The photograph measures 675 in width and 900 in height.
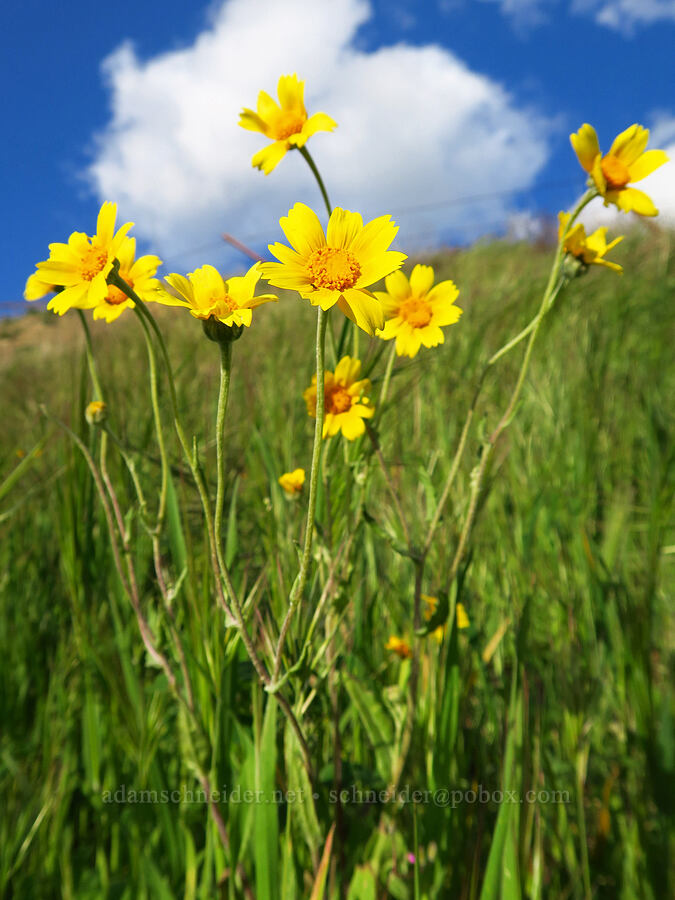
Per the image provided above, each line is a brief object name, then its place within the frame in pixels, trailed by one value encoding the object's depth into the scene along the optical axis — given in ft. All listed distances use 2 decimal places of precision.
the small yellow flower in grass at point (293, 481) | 0.83
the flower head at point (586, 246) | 0.79
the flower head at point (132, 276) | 0.71
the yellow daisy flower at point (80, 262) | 0.64
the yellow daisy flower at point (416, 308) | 0.81
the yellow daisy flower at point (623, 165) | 0.76
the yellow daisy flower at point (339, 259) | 0.54
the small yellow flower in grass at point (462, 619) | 0.92
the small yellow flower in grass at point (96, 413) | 0.79
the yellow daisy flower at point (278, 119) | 0.85
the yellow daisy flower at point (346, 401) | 0.73
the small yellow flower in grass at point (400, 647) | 0.93
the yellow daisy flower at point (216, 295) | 0.56
